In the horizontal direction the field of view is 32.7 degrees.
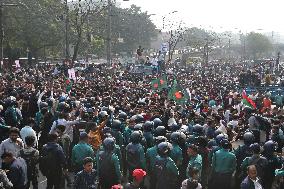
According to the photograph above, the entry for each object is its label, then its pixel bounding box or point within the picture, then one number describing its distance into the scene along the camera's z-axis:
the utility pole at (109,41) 30.97
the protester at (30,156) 8.65
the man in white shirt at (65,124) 11.15
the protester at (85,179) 7.57
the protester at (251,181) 7.20
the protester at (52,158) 9.02
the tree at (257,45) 120.56
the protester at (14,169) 7.97
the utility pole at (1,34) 28.34
